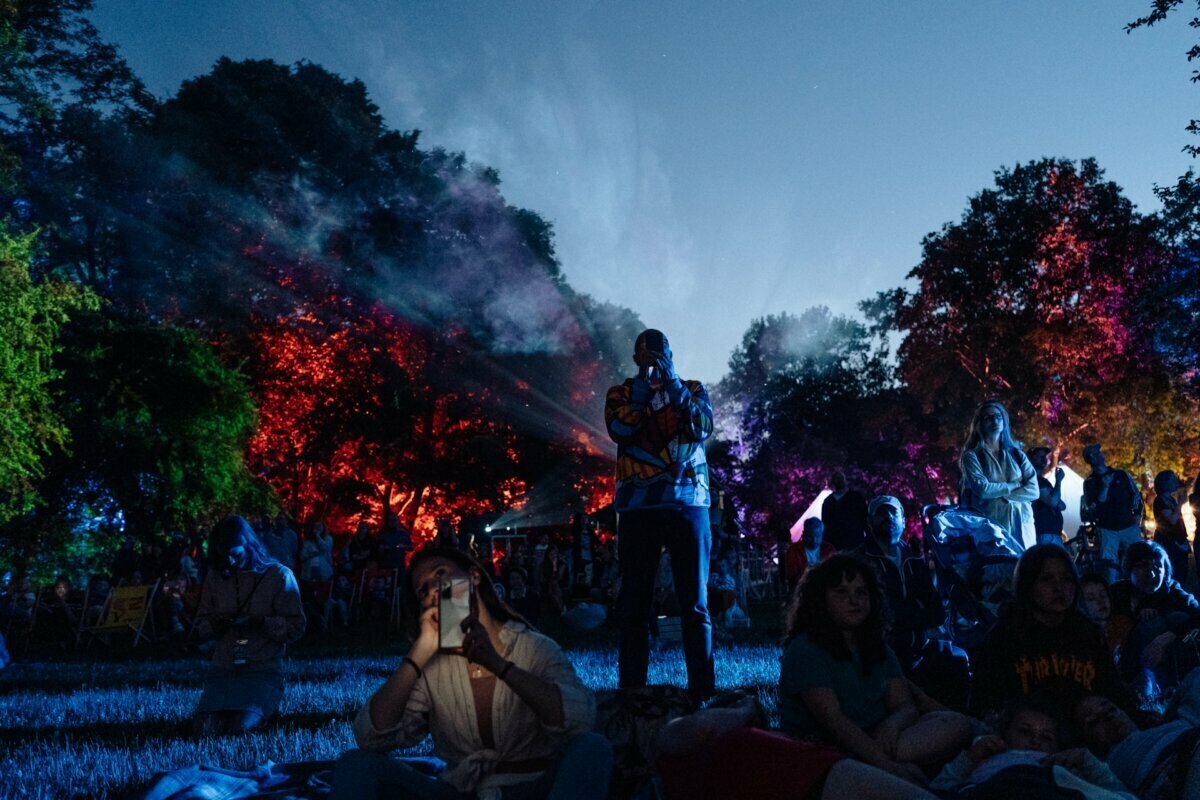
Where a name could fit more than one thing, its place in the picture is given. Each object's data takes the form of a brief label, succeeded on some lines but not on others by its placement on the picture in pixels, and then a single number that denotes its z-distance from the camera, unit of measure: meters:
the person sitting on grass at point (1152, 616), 6.82
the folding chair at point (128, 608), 16.78
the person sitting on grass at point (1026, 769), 3.40
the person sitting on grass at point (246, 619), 7.11
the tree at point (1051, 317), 31.58
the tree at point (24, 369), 19.64
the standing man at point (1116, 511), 12.01
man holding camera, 6.19
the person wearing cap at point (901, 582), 7.05
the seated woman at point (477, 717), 3.62
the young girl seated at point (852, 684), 4.28
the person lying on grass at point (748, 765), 3.34
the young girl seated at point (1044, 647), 4.72
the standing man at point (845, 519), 11.21
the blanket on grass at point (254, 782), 4.36
